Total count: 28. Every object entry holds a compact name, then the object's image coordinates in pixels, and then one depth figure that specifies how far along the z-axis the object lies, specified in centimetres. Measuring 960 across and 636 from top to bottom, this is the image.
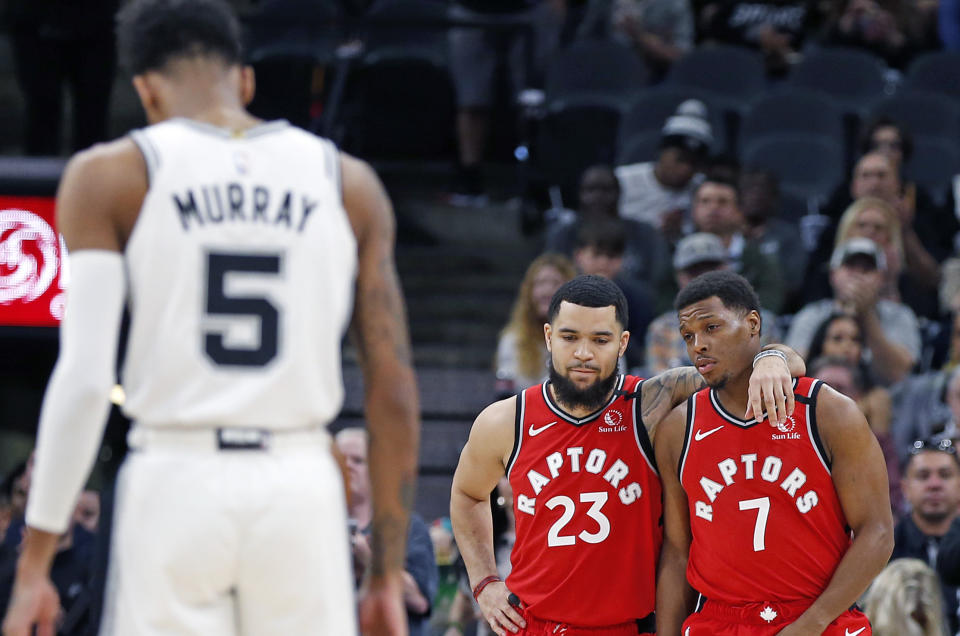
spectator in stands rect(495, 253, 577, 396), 1661
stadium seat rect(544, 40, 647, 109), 2347
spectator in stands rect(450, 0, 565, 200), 2216
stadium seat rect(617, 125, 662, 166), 2191
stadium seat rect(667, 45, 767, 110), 2391
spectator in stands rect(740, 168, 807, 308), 1922
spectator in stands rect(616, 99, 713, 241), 2044
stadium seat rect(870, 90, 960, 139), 2269
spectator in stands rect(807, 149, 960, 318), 1881
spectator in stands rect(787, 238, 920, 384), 1678
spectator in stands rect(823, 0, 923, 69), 2498
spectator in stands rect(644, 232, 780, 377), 1625
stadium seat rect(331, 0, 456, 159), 2239
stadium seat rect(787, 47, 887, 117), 2409
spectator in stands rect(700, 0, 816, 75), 2542
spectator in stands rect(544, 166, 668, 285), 1894
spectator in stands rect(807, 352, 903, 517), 1540
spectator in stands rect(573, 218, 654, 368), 1731
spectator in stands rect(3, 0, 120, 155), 1877
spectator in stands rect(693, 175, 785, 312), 1784
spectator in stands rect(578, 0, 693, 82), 2520
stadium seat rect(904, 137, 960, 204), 2214
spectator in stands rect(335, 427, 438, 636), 1234
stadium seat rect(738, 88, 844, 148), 2266
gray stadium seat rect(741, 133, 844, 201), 2228
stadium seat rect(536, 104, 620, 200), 2217
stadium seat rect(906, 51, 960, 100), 2387
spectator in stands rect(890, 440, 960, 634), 1373
